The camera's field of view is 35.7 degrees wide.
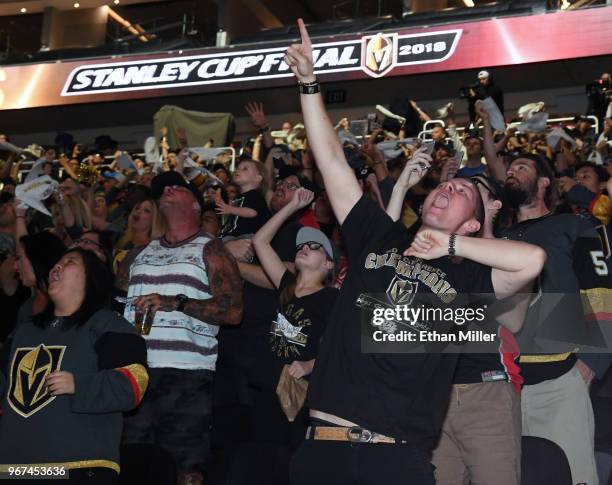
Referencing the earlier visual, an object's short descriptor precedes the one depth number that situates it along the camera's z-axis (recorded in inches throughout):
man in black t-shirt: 123.6
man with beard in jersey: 183.8
